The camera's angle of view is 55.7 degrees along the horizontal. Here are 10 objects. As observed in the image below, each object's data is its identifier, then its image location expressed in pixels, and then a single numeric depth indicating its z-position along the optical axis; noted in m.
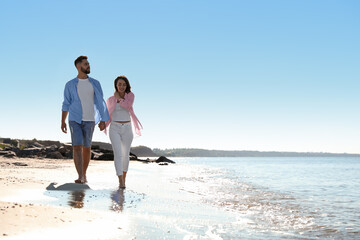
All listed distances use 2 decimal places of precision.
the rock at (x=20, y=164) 11.57
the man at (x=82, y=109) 7.17
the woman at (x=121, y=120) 7.28
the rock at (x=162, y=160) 34.31
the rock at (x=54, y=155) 20.34
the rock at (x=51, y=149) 21.51
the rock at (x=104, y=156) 23.76
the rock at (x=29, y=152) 19.27
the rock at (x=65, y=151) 22.11
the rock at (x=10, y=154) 16.10
